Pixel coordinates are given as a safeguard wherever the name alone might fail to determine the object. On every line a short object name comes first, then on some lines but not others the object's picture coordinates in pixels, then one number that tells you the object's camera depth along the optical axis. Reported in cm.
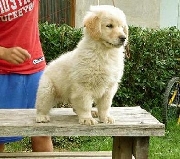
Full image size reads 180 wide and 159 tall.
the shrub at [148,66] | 765
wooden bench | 321
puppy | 331
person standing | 389
